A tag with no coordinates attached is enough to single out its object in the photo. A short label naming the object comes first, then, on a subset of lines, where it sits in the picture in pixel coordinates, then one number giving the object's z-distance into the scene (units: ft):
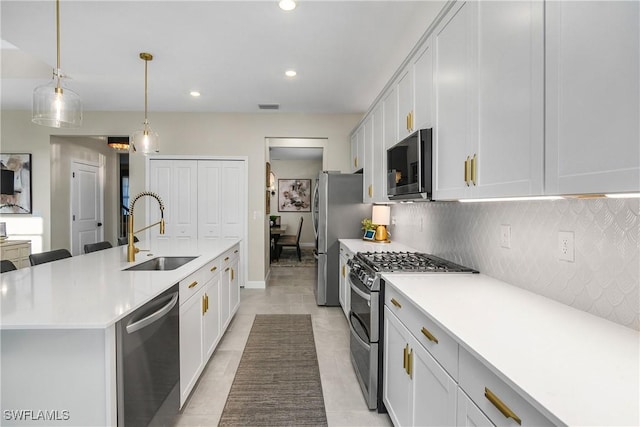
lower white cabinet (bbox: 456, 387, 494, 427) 3.11
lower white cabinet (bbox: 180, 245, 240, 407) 6.38
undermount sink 8.55
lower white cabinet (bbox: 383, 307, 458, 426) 3.91
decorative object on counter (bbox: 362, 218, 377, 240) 12.59
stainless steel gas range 6.50
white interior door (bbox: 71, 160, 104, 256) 18.39
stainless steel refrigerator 13.46
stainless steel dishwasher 4.25
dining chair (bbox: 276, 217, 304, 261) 24.12
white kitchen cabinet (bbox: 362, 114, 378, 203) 11.96
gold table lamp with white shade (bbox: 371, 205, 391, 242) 12.29
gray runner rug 6.51
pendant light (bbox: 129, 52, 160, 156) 10.24
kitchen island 3.94
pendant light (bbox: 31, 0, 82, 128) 6.58
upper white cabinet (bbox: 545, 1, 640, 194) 2.62
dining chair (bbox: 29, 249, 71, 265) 7.69
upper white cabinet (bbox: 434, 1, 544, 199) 3.73
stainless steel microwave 6.62
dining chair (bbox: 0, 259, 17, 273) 6.50
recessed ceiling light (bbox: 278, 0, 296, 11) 7.49
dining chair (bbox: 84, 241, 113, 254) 10.00
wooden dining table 24.26
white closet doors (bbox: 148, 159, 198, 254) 16.65
